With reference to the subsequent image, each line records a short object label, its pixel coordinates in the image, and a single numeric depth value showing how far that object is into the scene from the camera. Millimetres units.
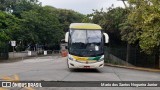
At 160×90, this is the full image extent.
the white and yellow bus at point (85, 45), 11975
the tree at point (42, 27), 31860
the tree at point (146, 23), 14087
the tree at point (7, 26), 24147
